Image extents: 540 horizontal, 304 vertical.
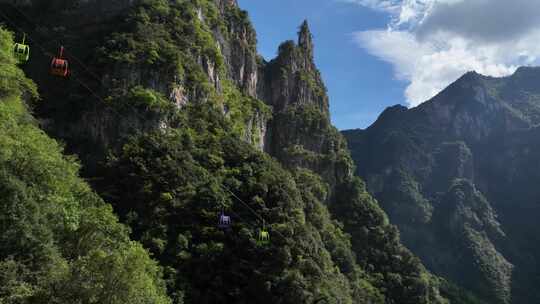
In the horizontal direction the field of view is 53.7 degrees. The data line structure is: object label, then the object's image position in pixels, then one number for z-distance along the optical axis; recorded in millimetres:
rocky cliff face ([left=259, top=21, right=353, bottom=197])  106875
